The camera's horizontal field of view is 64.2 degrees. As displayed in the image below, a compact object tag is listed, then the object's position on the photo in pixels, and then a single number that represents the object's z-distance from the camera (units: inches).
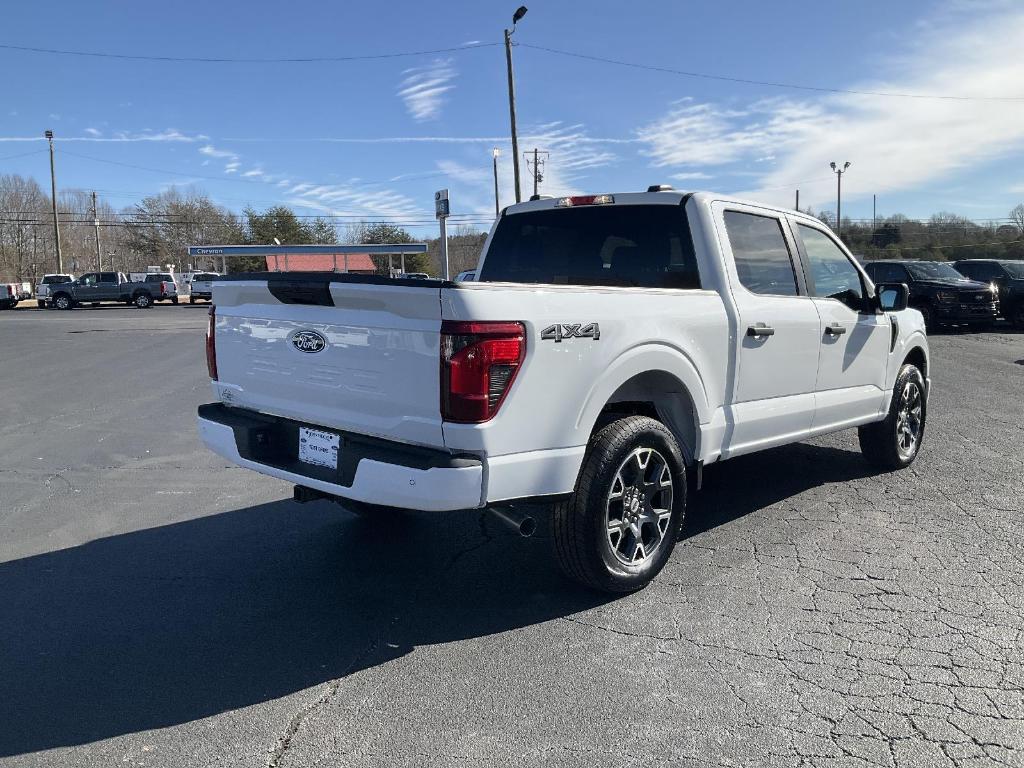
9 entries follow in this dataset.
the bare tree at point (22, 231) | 3361.2
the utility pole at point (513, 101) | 1122.4
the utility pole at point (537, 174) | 2040.4
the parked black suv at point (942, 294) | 770.2
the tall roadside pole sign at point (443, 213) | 685.9
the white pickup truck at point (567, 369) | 130.6
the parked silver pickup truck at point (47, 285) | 1711.9
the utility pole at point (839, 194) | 2942.9
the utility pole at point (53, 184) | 2274.4
